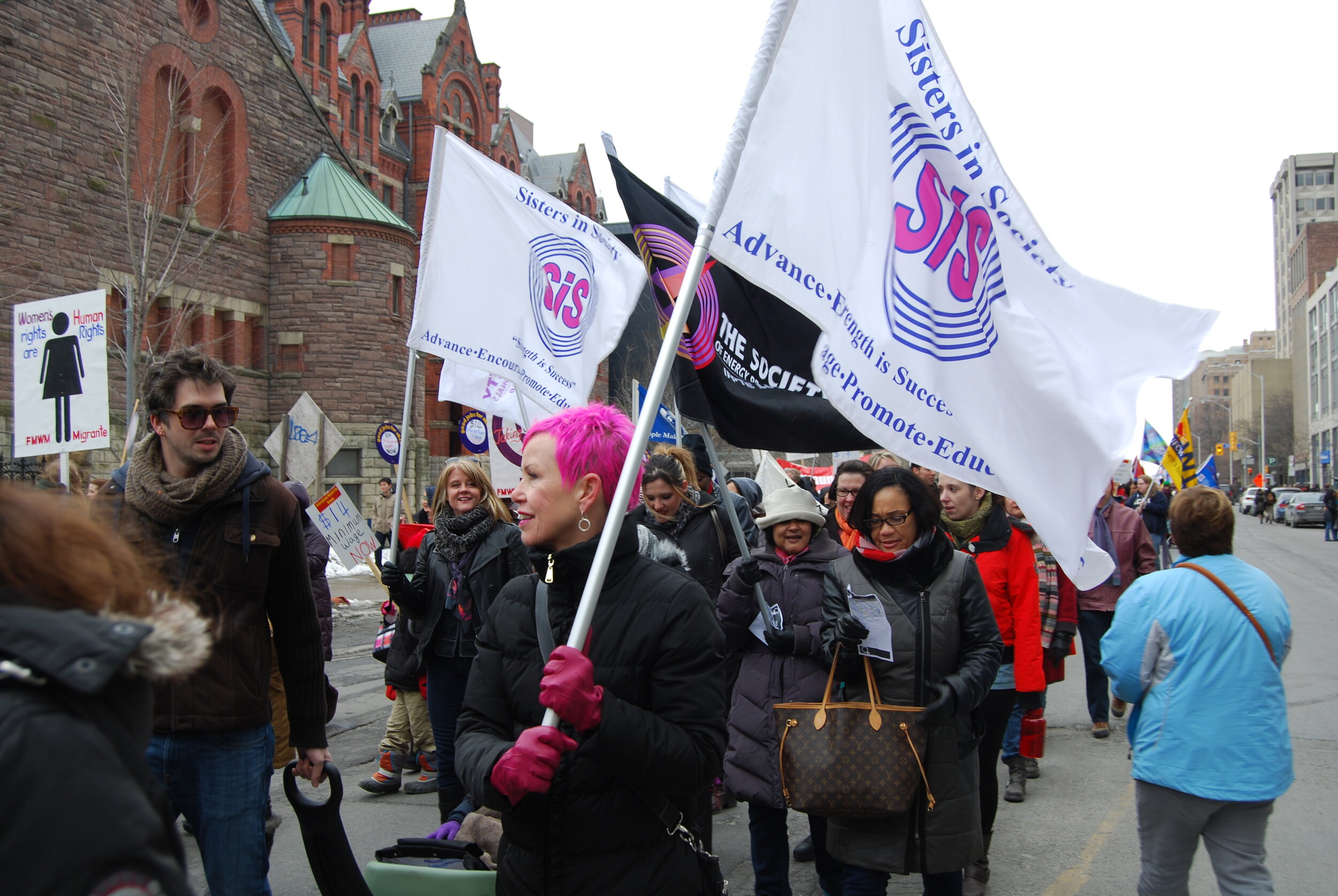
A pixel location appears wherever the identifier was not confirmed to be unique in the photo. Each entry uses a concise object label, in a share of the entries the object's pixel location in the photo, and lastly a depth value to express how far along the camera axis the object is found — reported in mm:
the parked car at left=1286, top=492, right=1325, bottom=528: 42656
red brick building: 20969
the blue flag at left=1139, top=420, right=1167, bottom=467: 24141
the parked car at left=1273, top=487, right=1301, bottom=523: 46344
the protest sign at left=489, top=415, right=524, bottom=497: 8453
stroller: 2977
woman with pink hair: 2199
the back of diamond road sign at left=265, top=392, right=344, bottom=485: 14992
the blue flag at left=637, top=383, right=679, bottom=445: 11445
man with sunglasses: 3016
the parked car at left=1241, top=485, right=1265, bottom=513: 57459
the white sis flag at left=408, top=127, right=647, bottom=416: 6160
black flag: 4086
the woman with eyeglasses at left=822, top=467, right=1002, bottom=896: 3506
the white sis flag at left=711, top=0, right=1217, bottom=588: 2984
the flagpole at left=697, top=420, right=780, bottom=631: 3680
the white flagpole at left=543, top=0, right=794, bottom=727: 2266
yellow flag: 20125
